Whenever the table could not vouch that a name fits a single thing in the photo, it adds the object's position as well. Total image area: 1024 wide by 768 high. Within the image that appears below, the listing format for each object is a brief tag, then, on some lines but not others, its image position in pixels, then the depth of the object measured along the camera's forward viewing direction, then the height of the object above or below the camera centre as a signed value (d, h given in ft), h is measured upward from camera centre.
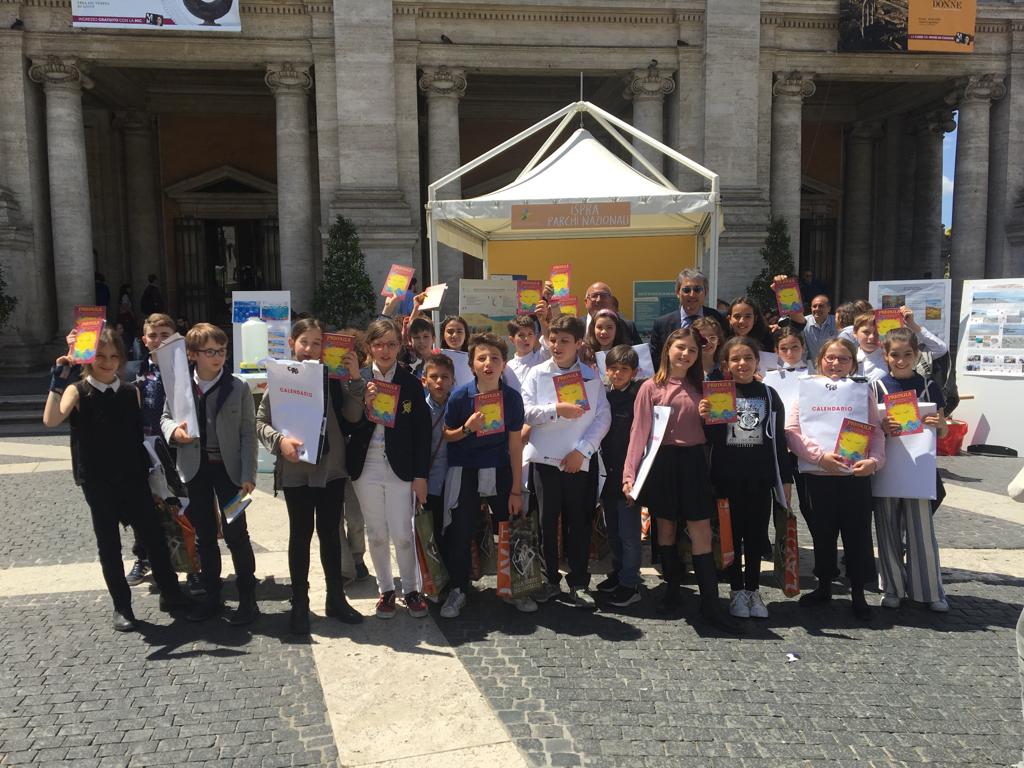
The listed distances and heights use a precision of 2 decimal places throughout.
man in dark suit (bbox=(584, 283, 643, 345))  20.74 +0.15
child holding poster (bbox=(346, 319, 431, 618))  15.06 -2.79
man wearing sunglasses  20.70 -0.16
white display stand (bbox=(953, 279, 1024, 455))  32.50 -4.33
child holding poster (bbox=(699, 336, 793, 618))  15.31 -3.07
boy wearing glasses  15.06 -2.82
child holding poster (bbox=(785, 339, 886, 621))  15.51 -3.44
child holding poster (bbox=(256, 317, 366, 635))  14.79 -3.13
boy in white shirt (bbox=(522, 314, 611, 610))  15.99 -2.95
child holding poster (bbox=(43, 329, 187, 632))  14.71 -2.55
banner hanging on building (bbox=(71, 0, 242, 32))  47.96 +18.61
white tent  26.17 +3.62
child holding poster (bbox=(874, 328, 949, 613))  15.88 -4.68
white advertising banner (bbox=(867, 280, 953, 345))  34.22 +0.17
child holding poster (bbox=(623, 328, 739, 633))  15.20 -3.03
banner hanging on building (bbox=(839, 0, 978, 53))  54.44 +19.40
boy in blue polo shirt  15.21 -2.95
